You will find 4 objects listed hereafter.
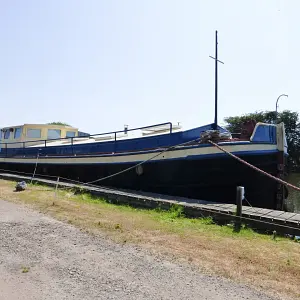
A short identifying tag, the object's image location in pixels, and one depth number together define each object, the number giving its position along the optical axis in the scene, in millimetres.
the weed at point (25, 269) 4098
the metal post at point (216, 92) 10102
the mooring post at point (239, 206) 6602
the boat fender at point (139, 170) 10500
